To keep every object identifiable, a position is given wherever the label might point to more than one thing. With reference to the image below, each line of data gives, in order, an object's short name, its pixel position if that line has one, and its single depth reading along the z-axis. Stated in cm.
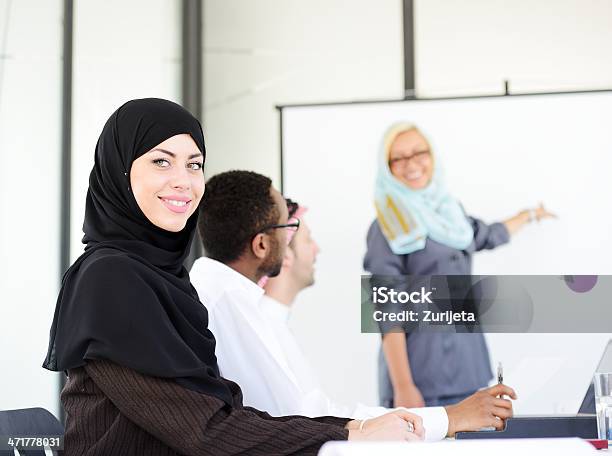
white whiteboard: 407
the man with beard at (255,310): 215
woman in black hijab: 166
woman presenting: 405
